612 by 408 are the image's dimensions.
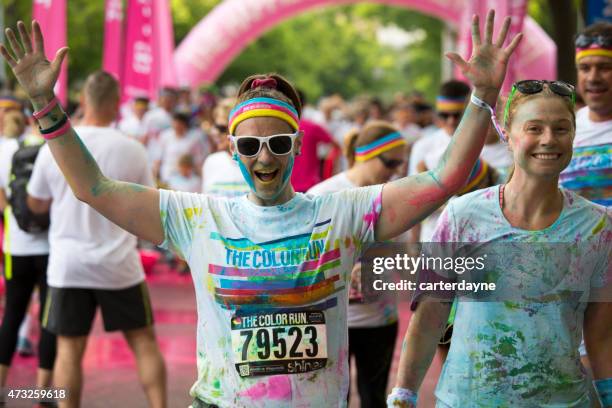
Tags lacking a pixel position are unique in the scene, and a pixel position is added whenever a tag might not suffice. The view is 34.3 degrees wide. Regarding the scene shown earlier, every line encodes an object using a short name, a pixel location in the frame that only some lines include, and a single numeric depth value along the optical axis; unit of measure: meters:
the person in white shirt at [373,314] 5.47
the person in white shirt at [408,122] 15.12
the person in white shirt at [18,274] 6.59
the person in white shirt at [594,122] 4.62
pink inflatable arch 22.92
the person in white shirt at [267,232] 3.12
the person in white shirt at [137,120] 15.19
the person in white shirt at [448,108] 7.24
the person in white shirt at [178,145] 13.83
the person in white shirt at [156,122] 14.80
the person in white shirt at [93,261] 5.96
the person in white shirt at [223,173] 6.68
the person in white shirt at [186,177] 13.47
